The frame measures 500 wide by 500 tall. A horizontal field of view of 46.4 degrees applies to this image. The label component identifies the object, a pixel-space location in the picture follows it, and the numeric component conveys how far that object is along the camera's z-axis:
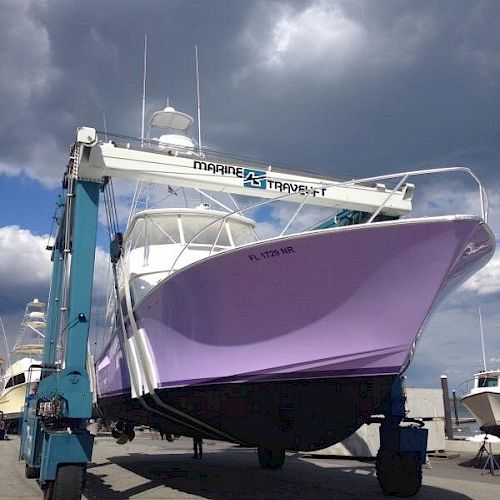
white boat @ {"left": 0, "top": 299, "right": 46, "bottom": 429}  28.00
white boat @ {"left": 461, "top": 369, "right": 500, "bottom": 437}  16.44
